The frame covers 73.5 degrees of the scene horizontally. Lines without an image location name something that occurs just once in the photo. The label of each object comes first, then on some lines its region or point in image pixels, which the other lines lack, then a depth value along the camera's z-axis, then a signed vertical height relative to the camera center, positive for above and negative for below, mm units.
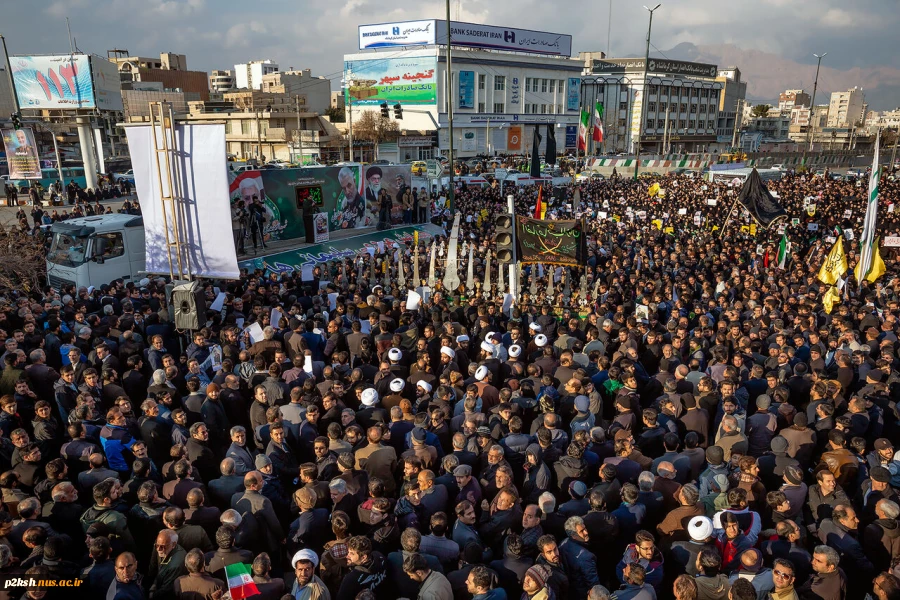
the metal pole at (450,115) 20931 +682
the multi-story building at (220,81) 130750 +11459
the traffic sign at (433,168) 29997 -1738
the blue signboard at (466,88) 67750 +5174
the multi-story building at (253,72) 126500 +13069
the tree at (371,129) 60656 +625
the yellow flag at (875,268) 12422 -2642
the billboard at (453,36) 67188 +11162
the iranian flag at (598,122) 29417 +622
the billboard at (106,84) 33562 +2894
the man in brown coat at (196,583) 4016 -2896
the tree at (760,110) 126956 +5186
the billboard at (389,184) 21938 -1758
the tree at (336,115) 72062 +2366
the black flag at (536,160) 27644 -1120
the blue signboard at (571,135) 79562 +58
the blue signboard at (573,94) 79150 +5276
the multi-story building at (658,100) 89438 +5288
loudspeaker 7891 -2159
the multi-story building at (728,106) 105562 +5285
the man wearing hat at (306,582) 3914 -2828
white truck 13727 -2587
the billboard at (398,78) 66562 +6307
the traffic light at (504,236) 9906 -1622
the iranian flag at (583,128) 28656 +343
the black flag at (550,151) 28186 -743
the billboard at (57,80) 33250 +2965
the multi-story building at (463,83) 66438 +5875
